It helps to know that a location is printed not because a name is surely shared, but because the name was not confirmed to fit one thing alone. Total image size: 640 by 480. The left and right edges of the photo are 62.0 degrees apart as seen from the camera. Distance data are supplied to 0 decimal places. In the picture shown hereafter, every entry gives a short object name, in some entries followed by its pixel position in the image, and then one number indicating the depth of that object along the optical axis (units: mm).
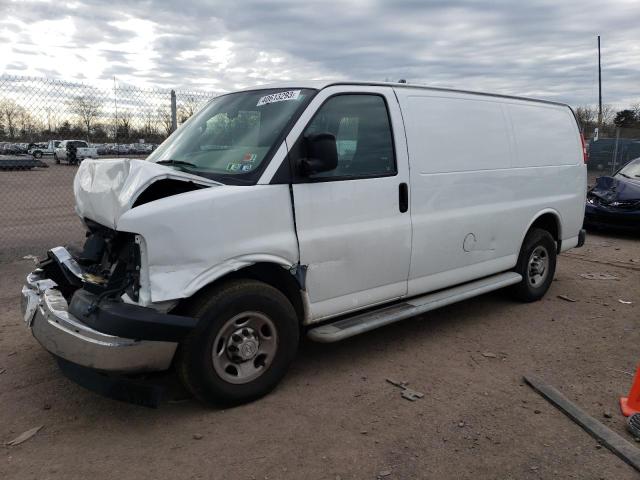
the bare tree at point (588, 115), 44869
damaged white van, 3166
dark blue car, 9703
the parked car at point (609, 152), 19266
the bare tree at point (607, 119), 48738
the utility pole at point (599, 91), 33119
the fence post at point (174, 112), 7953
